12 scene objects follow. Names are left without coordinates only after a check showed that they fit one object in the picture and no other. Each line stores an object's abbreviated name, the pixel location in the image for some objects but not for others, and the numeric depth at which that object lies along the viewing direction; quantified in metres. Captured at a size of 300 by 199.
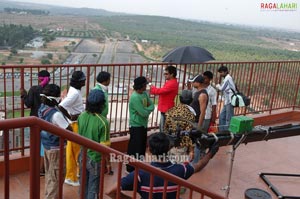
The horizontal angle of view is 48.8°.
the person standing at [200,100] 4.68
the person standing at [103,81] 4.41
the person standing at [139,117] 4.45
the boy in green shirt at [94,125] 3.45
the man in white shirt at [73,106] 4.10
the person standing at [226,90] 6.15
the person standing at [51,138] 3.56
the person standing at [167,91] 5.06
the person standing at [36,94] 4.30
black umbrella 5.51
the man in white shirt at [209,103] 4.96
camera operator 2.70
